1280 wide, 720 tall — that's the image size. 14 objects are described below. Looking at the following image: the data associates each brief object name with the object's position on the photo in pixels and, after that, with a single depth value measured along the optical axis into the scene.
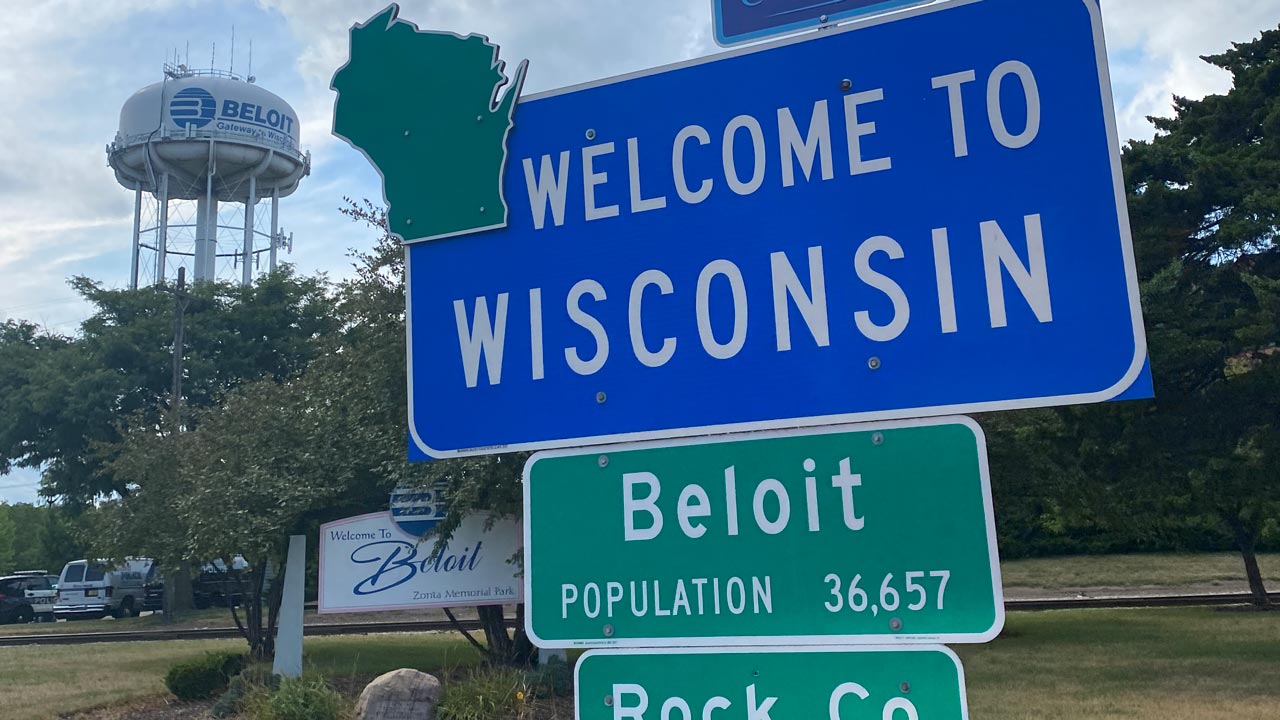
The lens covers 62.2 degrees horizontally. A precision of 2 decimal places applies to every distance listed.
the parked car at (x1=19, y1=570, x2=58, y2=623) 32.00
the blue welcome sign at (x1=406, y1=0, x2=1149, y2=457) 1.75
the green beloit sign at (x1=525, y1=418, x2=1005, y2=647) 1.70
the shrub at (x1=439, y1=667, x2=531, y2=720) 10.16
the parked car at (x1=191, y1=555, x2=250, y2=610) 34.22
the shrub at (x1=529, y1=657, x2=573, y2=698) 11.09
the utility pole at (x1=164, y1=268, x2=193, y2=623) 29.30
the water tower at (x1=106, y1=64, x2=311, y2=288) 45.12
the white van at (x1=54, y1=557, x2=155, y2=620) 31.11
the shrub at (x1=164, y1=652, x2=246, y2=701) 13.13
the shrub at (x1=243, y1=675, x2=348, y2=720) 10.59
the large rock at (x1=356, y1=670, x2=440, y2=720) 10.20
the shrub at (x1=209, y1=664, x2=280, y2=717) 11.95
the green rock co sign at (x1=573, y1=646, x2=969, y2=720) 1.67
